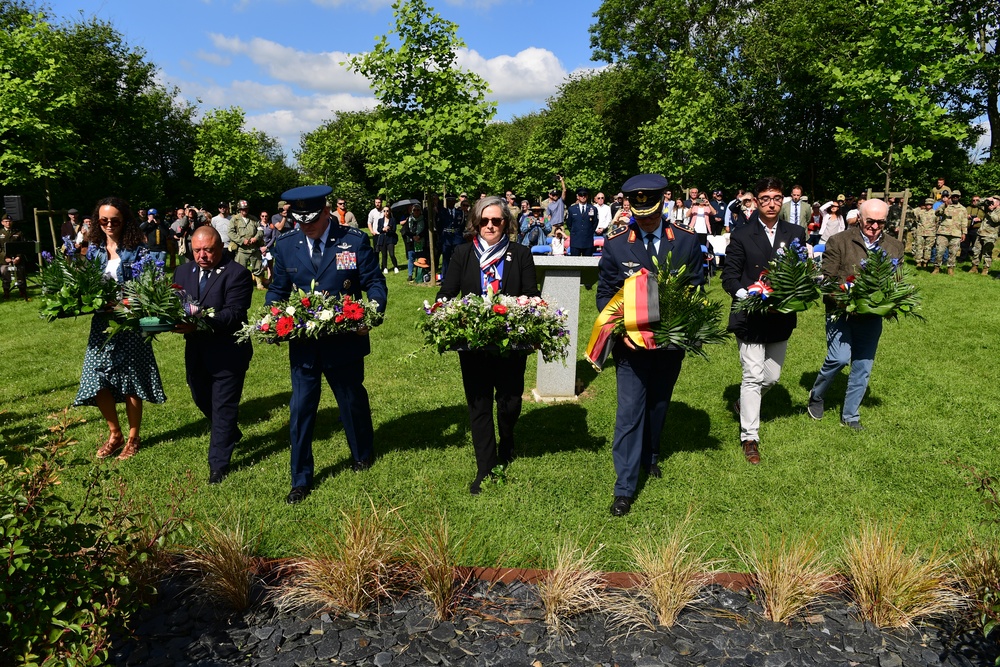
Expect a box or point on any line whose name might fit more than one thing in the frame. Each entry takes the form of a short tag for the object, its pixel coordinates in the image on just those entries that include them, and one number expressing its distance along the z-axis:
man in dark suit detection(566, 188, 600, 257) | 17.02
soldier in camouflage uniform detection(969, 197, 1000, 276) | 16.95
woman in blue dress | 6.12
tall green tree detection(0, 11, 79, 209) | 18.45
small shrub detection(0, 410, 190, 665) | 2.67
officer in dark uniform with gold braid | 5.09
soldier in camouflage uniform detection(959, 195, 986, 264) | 18.72
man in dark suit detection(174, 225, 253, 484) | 5.75
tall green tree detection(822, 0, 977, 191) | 16.77
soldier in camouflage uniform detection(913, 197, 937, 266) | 17.22
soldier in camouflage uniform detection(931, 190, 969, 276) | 16.55
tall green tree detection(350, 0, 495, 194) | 16.31
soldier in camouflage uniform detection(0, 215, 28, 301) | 16.34
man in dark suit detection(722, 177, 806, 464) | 6.21
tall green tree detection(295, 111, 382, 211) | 50.03
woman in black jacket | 5.41
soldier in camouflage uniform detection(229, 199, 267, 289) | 16.20
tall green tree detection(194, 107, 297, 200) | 37.84
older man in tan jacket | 6.45
